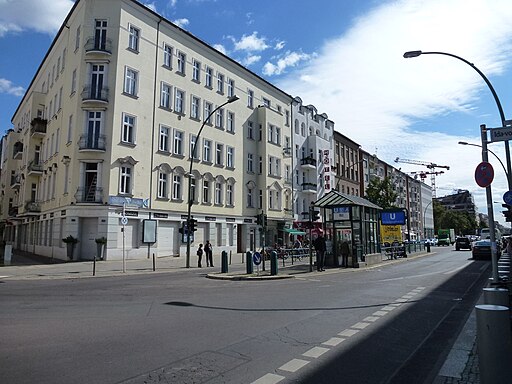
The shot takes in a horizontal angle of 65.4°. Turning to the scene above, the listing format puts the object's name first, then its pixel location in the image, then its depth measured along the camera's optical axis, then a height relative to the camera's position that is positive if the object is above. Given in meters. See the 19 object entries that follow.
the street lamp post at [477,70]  12.90 +5.61
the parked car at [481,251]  30.26 -0.85
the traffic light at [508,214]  16.02 +1.02
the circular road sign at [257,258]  18.30 -0.82
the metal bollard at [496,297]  5.73 -0.82
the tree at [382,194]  53.16 +6.14
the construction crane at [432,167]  147.12 +27.08
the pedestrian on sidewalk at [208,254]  26.06 -0.90
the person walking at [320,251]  20.54 -0.57
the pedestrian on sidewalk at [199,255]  25.56 -0.94
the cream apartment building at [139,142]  28.53 +8.49
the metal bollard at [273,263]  18.30 -1.05
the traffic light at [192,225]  24.80 +0.95
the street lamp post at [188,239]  24.73 +0.08
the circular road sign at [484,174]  9.61 +1.58
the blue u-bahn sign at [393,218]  34.28 +1.94
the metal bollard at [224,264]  20.34 -1.21
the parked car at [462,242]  48.84 -0.28
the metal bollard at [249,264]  19.34 -1.15
